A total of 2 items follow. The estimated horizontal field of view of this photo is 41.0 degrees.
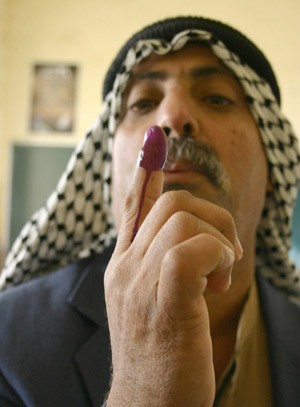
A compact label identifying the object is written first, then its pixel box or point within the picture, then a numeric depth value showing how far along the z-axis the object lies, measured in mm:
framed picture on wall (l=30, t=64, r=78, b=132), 2865
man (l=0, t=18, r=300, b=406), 452
